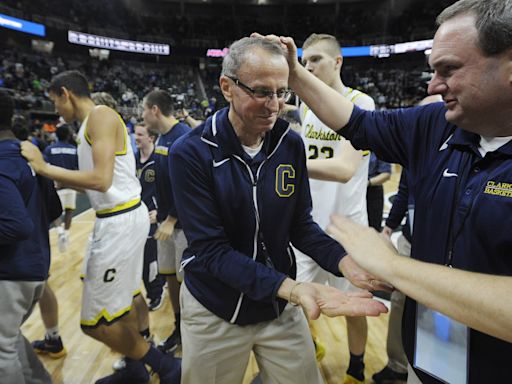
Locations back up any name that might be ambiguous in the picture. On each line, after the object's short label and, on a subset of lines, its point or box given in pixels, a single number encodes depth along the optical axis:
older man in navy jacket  1.52
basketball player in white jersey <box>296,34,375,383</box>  2.60
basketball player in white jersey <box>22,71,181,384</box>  2.52
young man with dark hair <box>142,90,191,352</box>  3.40
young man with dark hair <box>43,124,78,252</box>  4.69
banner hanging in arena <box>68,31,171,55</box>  23.42
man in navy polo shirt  1.05
